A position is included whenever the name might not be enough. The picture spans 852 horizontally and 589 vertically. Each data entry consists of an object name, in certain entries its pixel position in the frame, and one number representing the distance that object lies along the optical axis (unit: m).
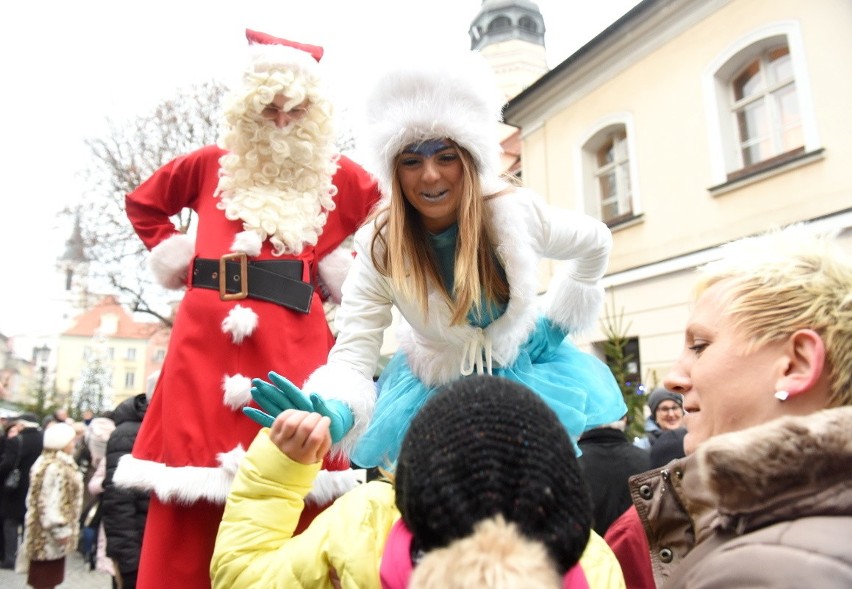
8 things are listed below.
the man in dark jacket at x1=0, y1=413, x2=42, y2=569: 7.31
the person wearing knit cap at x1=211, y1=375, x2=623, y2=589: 0.74
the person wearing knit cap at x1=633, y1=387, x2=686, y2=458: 4.81
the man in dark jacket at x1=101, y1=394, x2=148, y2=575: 3.94
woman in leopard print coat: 5.16
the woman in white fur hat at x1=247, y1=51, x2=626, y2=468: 1.96
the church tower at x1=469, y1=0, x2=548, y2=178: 22.88
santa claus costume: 2.14
